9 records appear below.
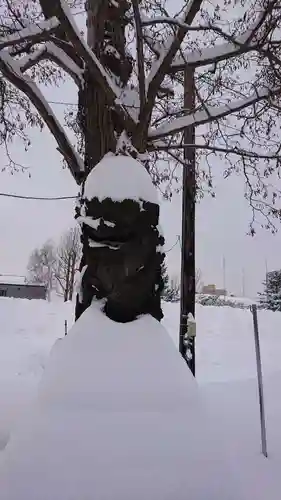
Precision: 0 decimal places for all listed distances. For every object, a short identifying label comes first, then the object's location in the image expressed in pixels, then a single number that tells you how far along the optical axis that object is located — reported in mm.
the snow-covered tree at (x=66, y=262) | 32281
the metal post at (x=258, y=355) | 4606
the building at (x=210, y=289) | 40425
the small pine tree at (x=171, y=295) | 23966
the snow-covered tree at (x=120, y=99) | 2883
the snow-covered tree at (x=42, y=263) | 37547
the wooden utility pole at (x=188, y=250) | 6719
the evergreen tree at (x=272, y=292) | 23906
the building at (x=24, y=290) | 21638
